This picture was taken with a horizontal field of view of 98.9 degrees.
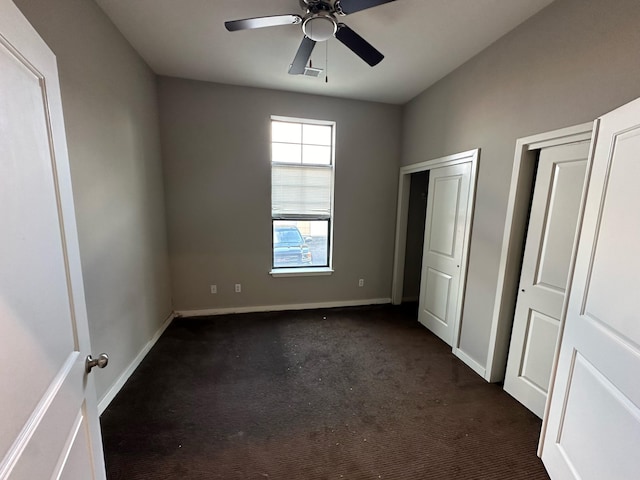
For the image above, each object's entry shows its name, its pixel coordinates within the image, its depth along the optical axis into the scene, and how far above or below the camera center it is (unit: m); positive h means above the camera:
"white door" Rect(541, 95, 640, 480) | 1.06 -0.52
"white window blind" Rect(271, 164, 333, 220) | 3.52 +0.13
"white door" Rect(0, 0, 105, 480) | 0.58 -0.22
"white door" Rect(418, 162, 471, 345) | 2.70 -0.47
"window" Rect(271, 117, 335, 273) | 3.51 +0.13
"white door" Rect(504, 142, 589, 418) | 1.79 -0.44
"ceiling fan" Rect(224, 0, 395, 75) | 1.56 +1.08
